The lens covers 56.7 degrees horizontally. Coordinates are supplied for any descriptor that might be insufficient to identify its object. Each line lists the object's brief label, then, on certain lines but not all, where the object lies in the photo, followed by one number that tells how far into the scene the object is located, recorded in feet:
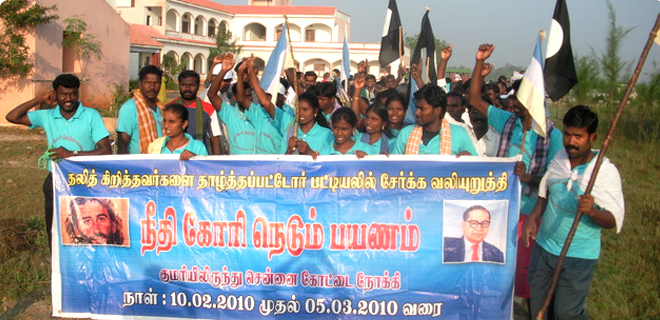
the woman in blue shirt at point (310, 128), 16.69
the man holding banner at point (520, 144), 14.78
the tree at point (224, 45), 154.65
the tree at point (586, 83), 56.39
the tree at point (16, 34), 53.57
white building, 141.79
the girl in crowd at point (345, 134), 15.75
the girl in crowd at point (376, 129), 17.11
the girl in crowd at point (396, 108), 17.58
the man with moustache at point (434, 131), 14.94
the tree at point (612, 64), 48.21
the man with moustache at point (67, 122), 15.35
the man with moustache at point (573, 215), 11.40
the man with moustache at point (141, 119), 16.46
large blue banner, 13.76
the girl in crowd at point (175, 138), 15.10
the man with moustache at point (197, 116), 18.01
